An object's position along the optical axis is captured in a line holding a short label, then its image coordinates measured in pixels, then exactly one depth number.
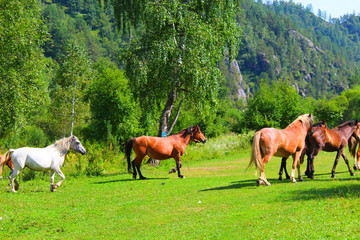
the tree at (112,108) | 39.94
